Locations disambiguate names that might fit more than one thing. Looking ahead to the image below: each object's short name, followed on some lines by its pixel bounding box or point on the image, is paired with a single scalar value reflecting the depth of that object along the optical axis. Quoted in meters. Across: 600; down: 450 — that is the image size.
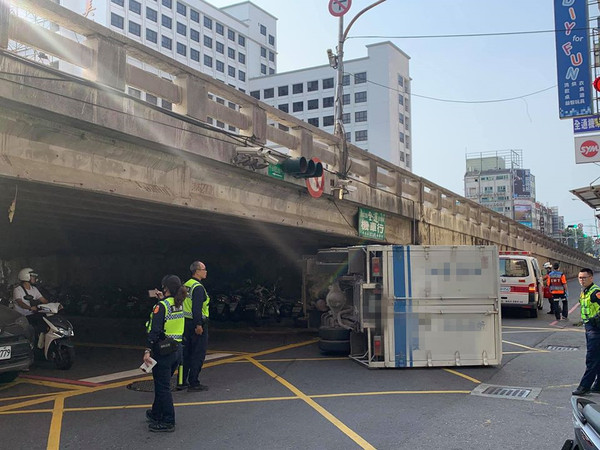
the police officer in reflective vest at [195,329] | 7.37
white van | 17.16
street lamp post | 13.35
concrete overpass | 6.57
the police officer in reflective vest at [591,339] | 6.95
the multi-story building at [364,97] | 78.75
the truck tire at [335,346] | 10.38
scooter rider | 9.13
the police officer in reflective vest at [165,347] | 5.69
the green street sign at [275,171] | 10.59
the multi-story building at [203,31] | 65.31
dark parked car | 7.50
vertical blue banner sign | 16.41
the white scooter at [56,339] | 9.12
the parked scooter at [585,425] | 2.86
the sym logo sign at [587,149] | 16.08
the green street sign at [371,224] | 14.70
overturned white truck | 8.95
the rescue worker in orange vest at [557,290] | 16.58
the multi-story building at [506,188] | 103.44
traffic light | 10.80
